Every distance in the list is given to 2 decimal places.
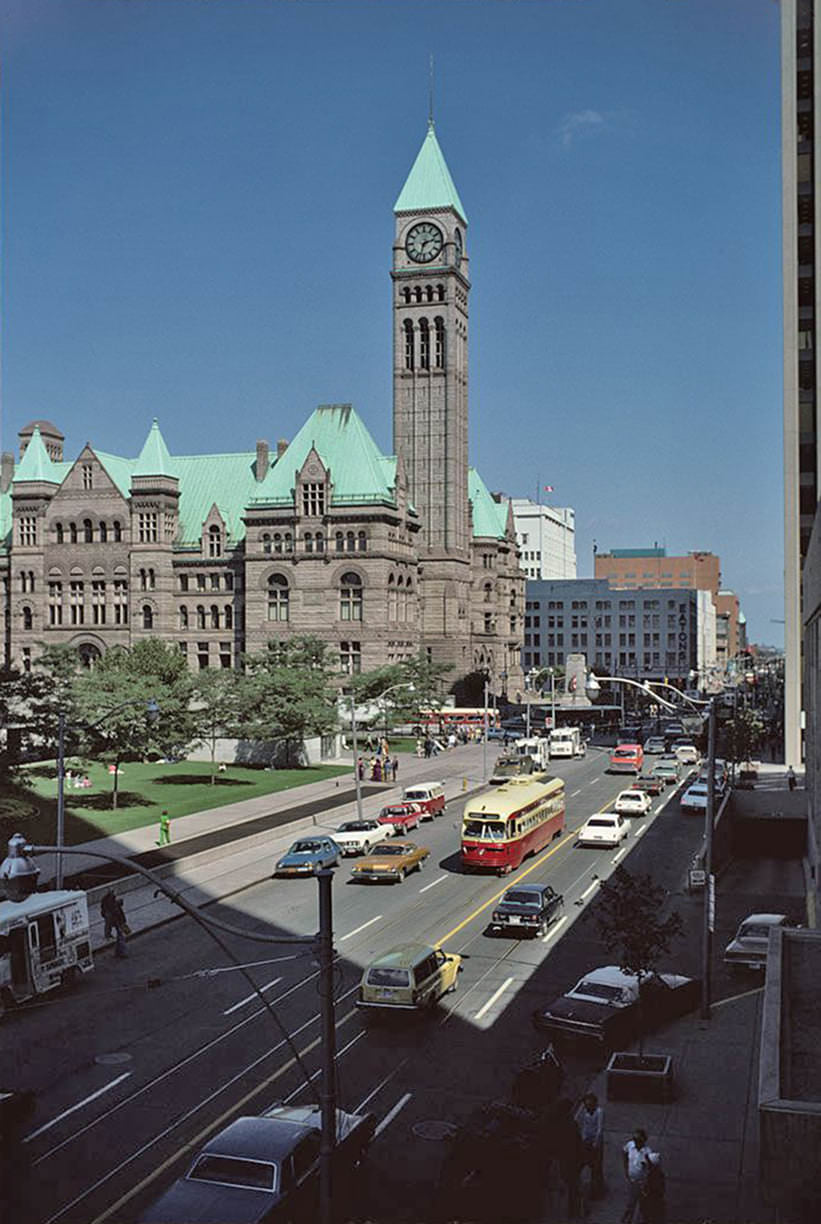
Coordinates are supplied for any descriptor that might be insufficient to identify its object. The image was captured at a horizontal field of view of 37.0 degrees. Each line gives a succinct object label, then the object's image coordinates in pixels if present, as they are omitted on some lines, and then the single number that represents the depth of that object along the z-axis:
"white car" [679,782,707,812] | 59.97
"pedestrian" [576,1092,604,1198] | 18.27
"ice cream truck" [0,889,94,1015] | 28.12
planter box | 21.84
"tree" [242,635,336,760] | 71.62
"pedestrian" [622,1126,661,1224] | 16.80
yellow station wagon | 26.47
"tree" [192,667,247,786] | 70.06
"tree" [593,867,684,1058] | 26.17
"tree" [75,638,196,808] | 56.25
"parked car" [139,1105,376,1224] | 16.08
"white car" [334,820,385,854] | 47.97
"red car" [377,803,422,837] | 52.44
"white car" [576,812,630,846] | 49.03
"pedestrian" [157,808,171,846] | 46.62
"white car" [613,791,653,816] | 57.88
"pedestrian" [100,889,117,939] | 33.23
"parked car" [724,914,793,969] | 31.55
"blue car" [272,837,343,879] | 43.03
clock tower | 120.00
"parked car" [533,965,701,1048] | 25.27
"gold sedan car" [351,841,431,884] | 41.94
